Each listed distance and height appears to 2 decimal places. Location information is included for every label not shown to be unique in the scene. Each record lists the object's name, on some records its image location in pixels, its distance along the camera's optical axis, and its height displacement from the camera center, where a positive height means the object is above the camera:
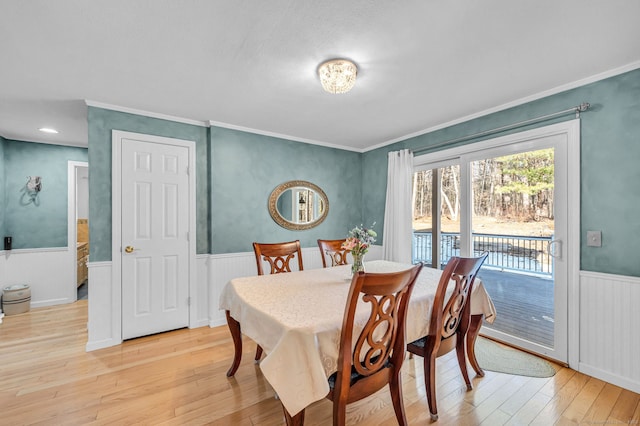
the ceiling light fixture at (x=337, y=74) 2.00 +0.99
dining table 1.26 -0.58
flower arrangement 2.14 -0.22
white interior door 2.98 -0.27
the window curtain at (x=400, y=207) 3.84 +0.08
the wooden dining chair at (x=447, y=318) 1.77 -0.71
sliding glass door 2.52 -0.10
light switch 2.26 -0.21
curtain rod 2.33 +0.84
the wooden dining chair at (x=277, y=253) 2.65 -0.38
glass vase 2.17 -0.38
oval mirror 3.89 +0.11
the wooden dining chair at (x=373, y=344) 1.31 -0.68
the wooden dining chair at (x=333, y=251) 3.03 -0.41
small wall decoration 4.05 +0.32
